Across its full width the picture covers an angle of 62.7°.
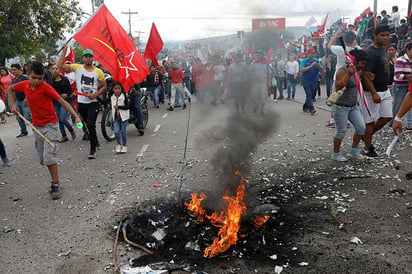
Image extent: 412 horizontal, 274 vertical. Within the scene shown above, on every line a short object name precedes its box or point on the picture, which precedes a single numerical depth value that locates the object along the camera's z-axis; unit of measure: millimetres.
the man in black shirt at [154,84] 13883
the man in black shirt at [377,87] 5465
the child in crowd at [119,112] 7176
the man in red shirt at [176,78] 13328
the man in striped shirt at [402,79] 6538
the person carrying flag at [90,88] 6777
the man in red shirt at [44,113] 4820
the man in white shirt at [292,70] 13680
